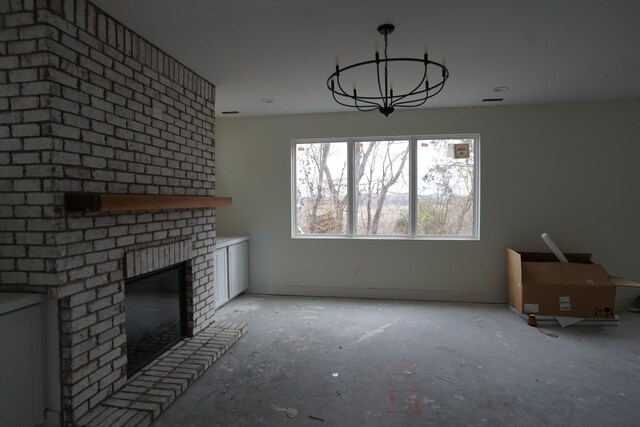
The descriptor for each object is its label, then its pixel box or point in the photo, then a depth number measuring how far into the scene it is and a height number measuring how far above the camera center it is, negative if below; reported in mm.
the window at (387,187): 4609 +181
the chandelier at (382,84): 2247 +1155
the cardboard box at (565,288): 3643 -919
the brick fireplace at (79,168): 1893 +216
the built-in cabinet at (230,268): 4102 -808
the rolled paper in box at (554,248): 3977 -547
